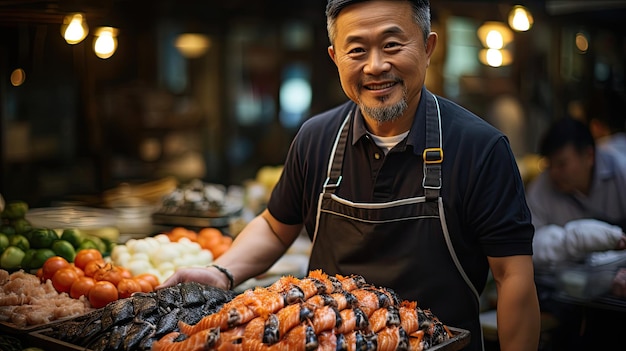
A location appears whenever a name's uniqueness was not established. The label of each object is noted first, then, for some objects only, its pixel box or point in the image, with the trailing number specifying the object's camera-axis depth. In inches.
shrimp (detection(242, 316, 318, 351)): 72.9
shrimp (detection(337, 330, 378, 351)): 74.9
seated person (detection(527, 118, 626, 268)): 185.0
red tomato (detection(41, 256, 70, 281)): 107.6
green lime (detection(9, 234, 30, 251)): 112.3
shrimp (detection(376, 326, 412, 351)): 77.0
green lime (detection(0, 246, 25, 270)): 105.8
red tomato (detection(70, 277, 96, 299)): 103.7
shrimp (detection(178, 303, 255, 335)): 74.8
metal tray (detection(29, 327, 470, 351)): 79.1
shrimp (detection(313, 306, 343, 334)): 75.4
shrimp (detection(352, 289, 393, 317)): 82.0
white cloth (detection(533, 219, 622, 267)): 154.9
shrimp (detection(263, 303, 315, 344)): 73.4
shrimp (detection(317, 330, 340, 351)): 74.2
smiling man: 92.7
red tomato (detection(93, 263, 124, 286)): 107.3
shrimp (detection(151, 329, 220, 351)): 72.1
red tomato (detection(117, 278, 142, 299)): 103.7
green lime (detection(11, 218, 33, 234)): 119.0
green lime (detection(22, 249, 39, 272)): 107.2
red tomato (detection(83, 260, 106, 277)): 109.6
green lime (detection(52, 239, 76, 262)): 114.3
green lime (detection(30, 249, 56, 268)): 109.3
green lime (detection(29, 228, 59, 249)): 114.7
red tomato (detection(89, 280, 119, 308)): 102.1
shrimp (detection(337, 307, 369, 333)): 76.7
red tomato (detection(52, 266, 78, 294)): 105.0
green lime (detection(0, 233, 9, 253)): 111.9
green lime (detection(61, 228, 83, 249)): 120.6
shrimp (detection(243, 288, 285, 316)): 76.3
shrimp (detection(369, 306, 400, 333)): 79.3
